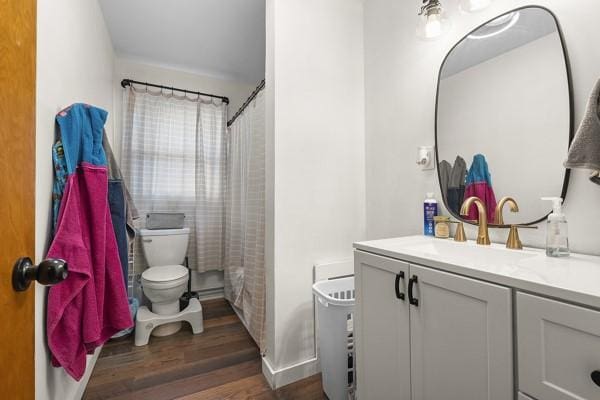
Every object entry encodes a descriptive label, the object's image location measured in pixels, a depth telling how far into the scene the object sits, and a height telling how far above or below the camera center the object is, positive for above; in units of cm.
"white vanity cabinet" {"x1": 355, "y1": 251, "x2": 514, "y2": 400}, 61 -40
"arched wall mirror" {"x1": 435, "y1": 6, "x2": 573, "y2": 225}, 89 +36
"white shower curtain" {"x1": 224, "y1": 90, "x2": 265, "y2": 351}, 177 -12
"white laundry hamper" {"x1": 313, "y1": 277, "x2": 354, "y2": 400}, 126 -75
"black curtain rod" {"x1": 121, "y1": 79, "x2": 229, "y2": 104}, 247 +124
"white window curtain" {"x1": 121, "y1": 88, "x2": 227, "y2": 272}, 251 +45
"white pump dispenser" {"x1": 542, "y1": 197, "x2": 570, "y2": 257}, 80 -10
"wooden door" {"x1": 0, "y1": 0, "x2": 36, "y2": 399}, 47 +4
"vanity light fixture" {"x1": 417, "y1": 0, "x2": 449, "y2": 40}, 112 +84
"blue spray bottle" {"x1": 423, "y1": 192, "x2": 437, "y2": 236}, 125 -5
